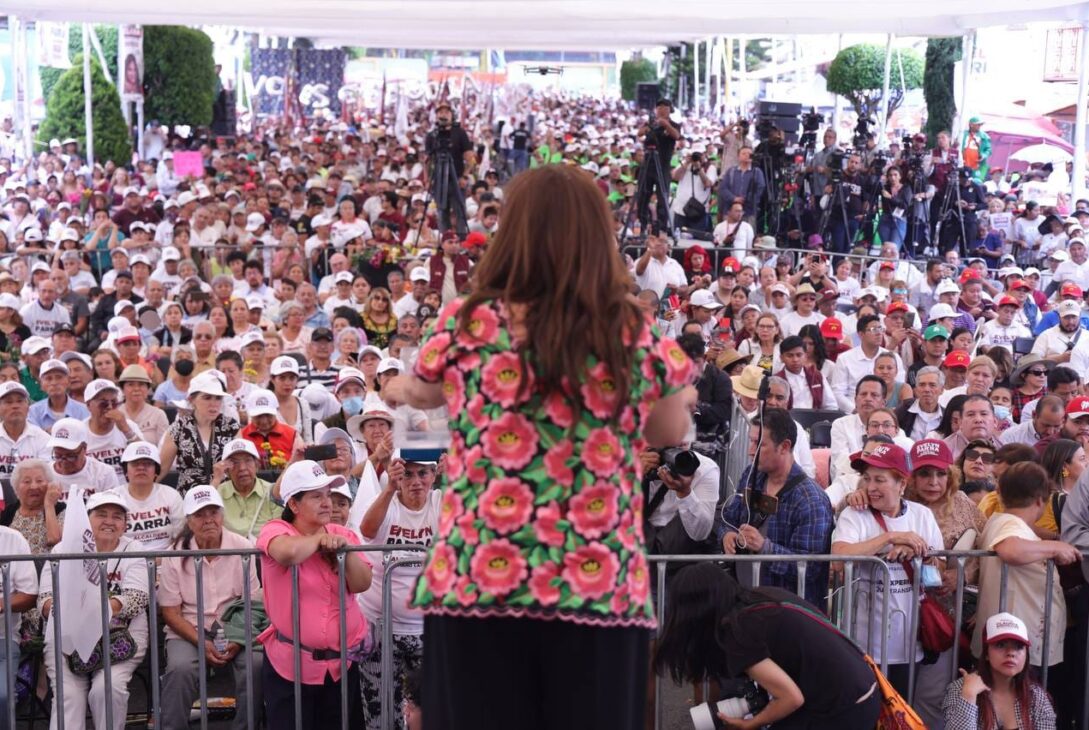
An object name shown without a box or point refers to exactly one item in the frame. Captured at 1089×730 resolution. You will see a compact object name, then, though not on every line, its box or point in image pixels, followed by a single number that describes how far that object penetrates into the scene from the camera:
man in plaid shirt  5.39
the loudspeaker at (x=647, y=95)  41.38
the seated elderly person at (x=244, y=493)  6.55
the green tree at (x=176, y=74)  27.22
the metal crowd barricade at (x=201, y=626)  4.84
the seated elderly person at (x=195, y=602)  5.73
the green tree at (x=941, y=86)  26.22
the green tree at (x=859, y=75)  30.22
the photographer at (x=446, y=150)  16.56
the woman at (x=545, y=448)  2.55
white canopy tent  15.26
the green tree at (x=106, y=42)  28.86
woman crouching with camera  3.88
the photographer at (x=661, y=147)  14.84
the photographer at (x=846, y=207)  17.38
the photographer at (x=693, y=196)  16.34
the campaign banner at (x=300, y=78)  45.25
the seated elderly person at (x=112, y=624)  5.54
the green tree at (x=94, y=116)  24.48
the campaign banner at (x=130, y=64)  23.83
